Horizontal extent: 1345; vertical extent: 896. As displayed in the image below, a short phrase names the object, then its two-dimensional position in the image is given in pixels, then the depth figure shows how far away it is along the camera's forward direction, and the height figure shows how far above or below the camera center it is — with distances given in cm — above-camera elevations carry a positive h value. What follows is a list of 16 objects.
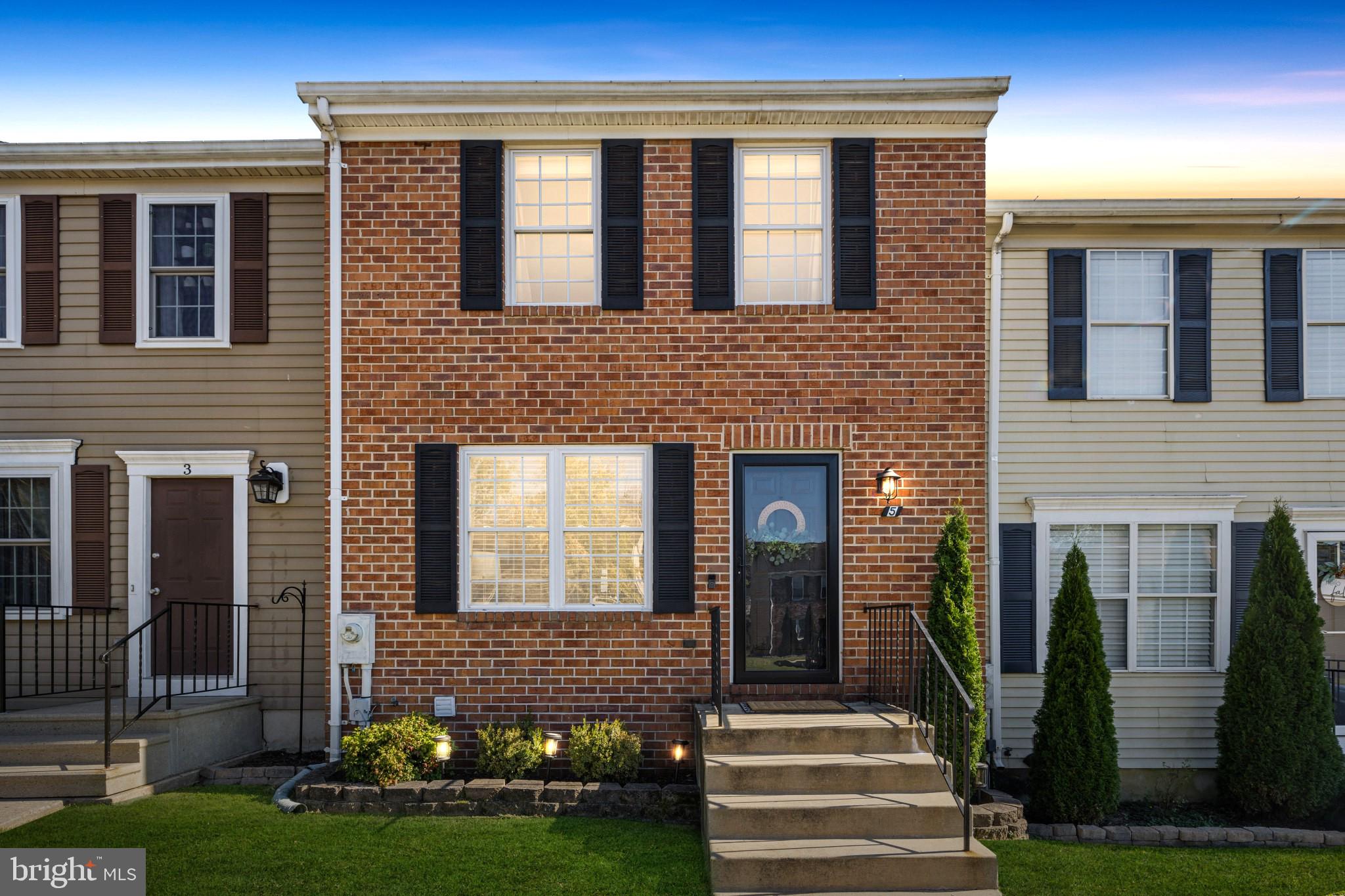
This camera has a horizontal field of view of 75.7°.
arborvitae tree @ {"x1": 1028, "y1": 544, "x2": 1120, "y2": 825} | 701 -220
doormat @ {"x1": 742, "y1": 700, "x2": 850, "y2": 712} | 665 -194
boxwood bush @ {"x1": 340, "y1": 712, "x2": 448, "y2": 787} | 638 -223
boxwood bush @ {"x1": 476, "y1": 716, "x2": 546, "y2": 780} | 657 -227
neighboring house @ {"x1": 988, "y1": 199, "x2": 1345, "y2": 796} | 816 +22
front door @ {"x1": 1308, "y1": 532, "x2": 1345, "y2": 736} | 820 -123
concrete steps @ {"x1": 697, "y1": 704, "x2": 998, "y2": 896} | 511 -226
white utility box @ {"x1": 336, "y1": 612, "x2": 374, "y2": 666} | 703 -151
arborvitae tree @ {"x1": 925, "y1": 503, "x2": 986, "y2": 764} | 661 -121
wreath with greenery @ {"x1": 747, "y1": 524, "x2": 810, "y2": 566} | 719 -74
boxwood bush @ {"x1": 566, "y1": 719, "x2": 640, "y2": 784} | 651 -226
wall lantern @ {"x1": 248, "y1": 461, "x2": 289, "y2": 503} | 774 -28
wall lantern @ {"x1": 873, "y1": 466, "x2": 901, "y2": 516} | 698 -25
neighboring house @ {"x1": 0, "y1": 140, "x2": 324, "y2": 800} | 798 +34
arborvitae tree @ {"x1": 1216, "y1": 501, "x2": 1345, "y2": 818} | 725 -209
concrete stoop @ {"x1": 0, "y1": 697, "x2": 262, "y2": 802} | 629 -233
